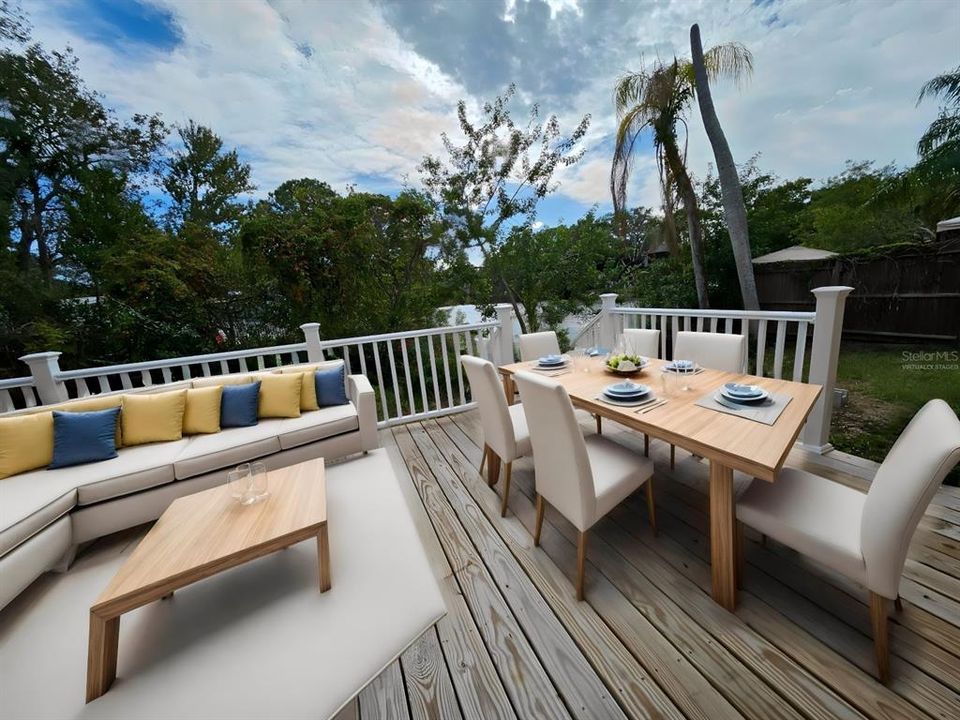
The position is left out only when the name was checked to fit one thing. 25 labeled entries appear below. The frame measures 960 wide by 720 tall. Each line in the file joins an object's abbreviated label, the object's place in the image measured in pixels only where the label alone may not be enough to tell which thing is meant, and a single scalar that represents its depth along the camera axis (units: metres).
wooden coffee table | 1.15
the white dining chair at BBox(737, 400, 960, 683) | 0.97
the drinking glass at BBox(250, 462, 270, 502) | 1.72
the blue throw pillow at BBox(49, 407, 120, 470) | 2.18
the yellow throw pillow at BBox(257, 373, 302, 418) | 2.76
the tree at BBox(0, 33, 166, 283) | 3.97
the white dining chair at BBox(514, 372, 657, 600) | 1.46
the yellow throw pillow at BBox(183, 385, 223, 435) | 2.57
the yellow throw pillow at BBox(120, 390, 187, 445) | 2.42
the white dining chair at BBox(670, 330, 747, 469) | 2.38
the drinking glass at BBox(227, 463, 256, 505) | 1.68
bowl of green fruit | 2.27
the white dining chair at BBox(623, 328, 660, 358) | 2.85
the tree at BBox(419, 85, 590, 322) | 6.10
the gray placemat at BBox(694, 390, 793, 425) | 1.50
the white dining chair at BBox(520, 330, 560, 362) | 3.11
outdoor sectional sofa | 1.69
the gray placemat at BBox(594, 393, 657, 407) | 1.79
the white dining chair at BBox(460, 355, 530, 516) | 1.96
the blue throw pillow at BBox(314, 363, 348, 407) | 2.96
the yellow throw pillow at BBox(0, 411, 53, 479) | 2.10
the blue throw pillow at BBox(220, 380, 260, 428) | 2.67
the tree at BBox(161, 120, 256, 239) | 5.19
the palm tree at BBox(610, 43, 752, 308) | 5.00
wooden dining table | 1.25
